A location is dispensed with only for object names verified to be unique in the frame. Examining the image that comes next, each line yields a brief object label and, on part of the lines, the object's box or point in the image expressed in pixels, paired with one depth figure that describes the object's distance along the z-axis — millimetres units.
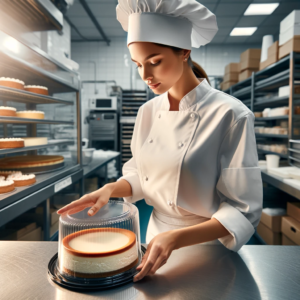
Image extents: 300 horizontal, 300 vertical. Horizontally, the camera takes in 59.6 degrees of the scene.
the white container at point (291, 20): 2617
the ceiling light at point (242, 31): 5570
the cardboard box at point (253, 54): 4141
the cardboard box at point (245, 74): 4273
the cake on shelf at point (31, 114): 1759
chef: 824
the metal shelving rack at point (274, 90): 2641
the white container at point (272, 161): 2684
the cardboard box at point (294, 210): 2295
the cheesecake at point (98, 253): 598
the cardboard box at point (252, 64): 4191
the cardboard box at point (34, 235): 1806
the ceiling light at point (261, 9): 4540
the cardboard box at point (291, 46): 2580
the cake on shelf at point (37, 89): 1820
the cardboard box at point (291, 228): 2172
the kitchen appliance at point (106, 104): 5625
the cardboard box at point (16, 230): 1730
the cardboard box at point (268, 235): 2537
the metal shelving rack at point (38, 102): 1412
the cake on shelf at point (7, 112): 1509
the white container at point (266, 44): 3533
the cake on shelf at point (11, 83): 1525
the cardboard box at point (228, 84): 5172
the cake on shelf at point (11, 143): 1484
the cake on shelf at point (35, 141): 1743
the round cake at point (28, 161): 1847
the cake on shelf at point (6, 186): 1420
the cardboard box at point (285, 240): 2317
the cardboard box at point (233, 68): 5039
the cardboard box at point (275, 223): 2521
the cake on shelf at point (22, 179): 1582
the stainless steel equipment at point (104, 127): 5609
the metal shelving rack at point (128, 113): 5605
